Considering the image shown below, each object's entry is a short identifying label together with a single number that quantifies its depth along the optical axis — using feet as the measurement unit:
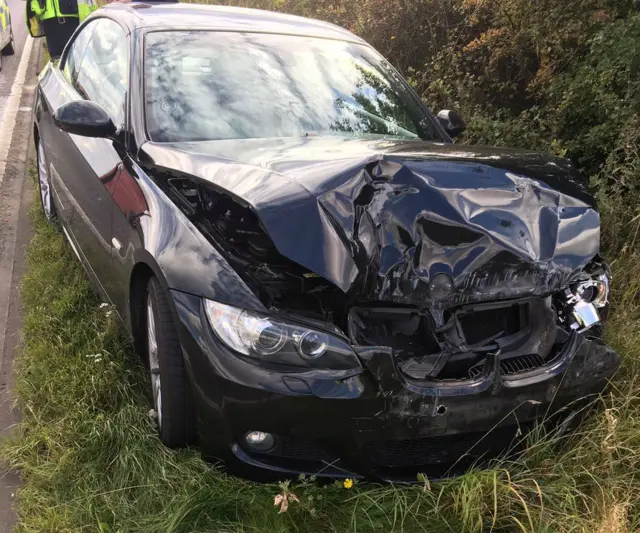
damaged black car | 6.09
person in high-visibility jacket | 21.21
